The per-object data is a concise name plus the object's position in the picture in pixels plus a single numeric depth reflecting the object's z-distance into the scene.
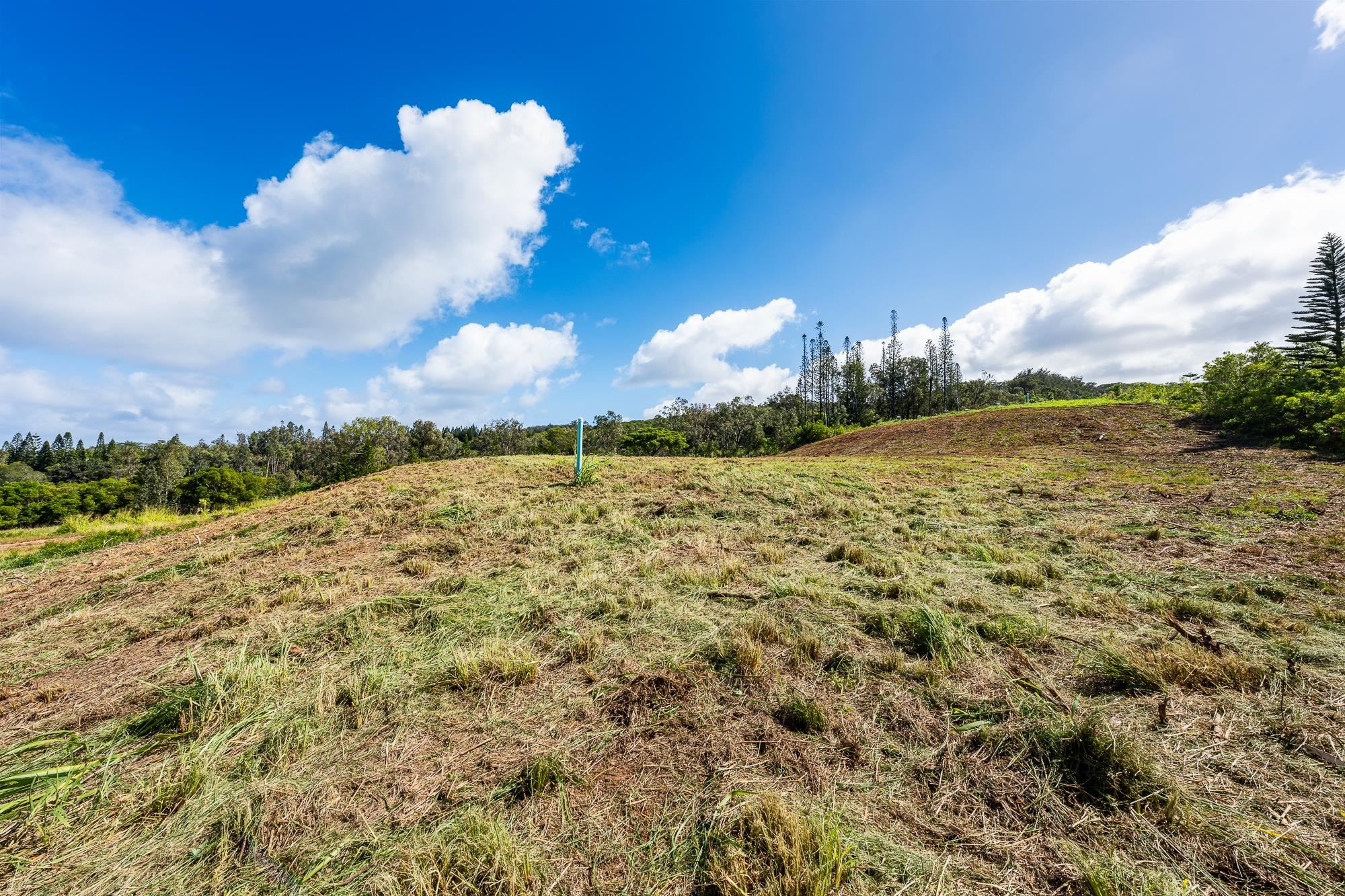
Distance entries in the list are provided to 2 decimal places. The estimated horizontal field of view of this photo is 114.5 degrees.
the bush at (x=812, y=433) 33.25
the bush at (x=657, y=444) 55.06
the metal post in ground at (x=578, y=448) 10.37
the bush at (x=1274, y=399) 11.71
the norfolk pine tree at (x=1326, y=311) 17.27
